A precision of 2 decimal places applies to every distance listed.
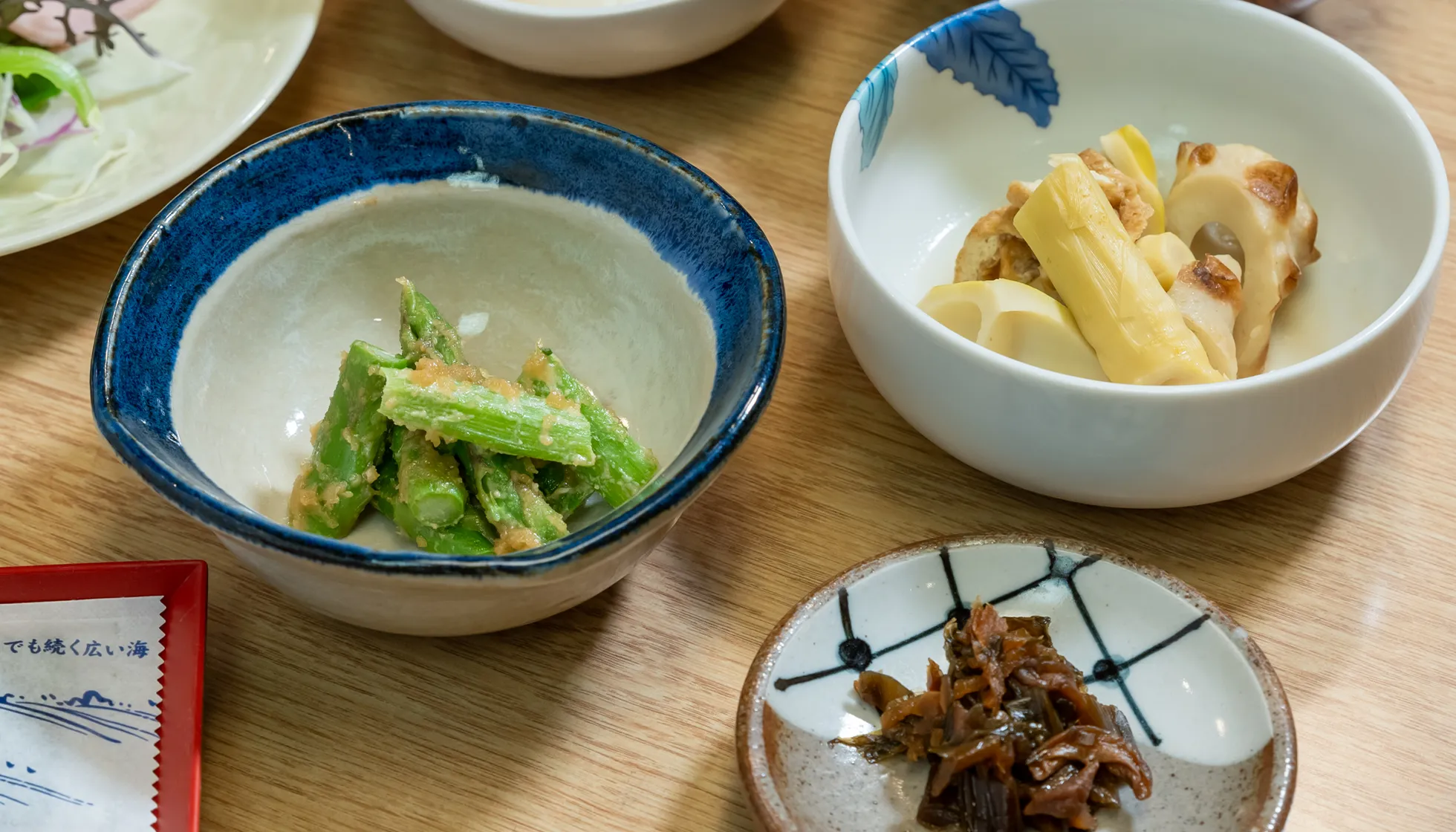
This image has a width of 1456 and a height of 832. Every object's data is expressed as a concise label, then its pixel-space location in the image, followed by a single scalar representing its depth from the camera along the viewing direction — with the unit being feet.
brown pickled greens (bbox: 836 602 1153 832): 1.96
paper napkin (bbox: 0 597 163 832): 1.99
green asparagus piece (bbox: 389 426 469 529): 2.07
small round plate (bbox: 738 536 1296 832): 1.97
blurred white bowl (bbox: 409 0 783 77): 2.38
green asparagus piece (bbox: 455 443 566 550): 2.07
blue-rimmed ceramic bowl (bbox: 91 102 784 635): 2.03
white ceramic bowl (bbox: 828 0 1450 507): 2.06
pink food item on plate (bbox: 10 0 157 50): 2.49
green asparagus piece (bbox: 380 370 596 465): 2.07
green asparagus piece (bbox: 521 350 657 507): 2.10
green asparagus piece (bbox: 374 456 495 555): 2.08
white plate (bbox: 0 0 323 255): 2.33
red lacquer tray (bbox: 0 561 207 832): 2.01
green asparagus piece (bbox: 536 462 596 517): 2.11
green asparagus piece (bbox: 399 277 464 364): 2.15
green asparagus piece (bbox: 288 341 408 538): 2.10
